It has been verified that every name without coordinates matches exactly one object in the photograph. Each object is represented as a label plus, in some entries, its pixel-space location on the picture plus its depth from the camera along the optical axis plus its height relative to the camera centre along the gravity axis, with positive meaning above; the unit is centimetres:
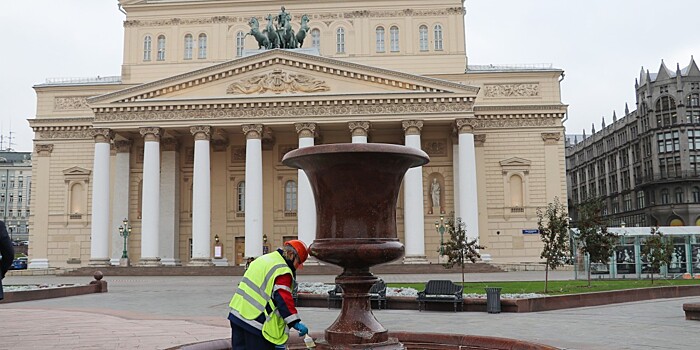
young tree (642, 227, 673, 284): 2862 -51
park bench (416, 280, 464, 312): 1902 -140
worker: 668 -58
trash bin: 1819 -153
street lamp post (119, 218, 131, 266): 4409 +99
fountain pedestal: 823 +34
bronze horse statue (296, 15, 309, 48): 4659 +1436
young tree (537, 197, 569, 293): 2508 +3
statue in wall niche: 4681 +330
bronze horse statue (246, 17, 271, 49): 4597 +1382
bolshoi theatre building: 4288 +758
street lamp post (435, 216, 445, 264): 4297 +100
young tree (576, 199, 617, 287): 2662 +20
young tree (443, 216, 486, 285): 2755 -25
